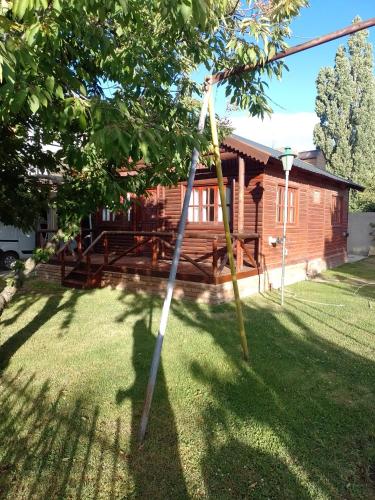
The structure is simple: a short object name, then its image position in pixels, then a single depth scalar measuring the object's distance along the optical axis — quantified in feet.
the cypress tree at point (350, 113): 88.74
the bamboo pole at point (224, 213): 12.75
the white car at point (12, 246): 42.11
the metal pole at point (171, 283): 10.21
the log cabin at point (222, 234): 27.53
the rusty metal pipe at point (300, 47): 9.83
